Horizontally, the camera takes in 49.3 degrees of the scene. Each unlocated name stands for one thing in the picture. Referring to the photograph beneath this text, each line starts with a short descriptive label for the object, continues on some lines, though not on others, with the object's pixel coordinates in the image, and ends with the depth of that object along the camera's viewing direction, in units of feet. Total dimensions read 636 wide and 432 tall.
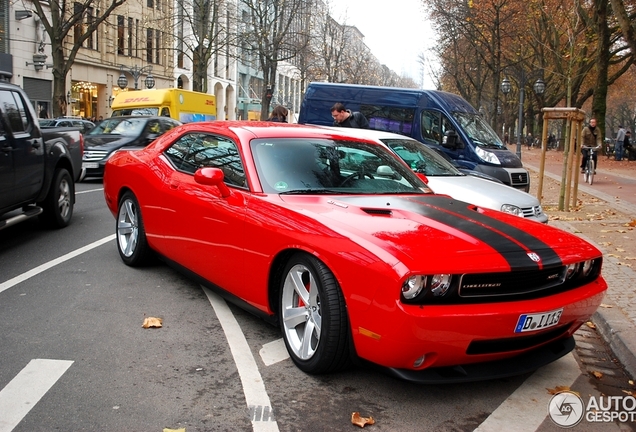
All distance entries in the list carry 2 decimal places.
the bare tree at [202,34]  128.67
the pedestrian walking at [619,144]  107.04
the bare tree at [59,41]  84.53
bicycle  62.38
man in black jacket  38.91
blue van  43.70
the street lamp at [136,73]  131.81
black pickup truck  24.88
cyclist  61.72
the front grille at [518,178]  43.51
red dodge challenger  11.92
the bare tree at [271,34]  140.36
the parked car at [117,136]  52.90
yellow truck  78.64
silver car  27.91
